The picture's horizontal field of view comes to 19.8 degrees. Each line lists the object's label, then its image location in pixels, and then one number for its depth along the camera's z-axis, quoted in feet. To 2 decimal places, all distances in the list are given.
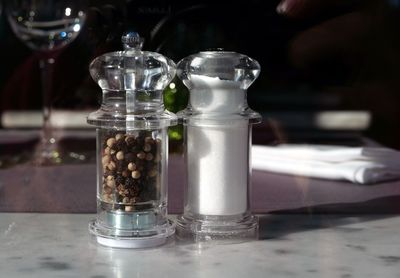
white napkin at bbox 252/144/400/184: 3.11
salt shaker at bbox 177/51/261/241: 2.48
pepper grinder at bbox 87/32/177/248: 2.42
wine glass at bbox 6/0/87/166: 3.53
